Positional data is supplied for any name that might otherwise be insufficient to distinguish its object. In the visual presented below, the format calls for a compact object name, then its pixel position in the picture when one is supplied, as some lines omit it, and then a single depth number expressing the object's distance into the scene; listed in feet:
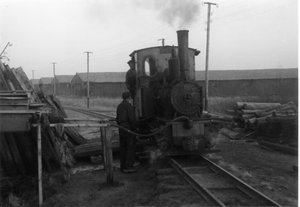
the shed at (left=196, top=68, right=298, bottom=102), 154.10
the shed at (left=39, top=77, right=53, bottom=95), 267.80
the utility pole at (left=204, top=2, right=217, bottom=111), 91.61
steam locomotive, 30.37
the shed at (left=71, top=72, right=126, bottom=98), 191.62
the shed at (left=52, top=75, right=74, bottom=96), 247.99
